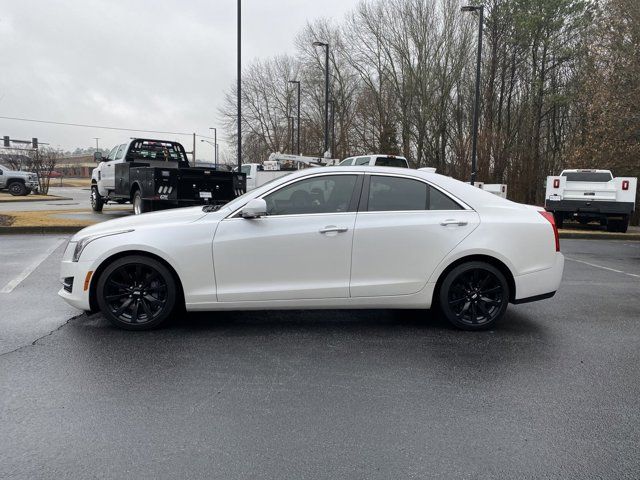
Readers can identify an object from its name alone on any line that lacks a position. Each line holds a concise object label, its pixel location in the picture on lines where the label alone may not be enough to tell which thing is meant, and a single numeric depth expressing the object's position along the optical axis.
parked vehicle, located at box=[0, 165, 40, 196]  28.23
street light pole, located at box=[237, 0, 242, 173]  20.77
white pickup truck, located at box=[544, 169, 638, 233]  15.62
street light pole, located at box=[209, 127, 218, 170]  70.04
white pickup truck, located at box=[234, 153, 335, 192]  25.00
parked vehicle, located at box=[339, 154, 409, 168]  19.39
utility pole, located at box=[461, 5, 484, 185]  20.20
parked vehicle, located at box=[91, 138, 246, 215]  12.54
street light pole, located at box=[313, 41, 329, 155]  29.24
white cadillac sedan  4.82
